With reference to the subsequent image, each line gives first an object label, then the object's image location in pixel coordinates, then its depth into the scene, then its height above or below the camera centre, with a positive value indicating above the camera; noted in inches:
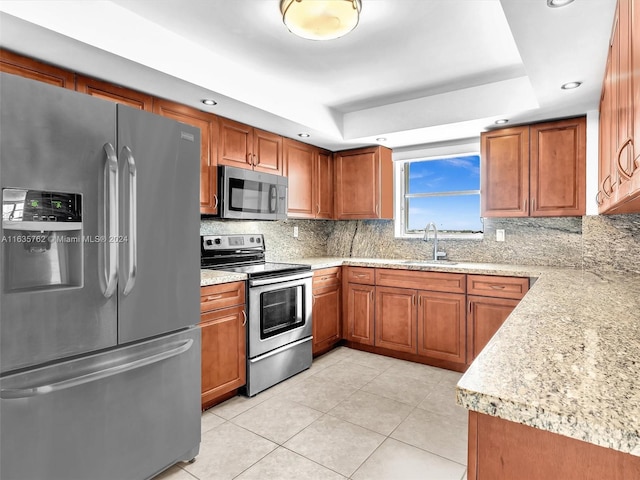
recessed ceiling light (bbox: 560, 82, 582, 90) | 89.7 +36.8
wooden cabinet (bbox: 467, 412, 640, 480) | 25.6 -16.6
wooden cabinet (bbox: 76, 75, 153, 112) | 83.6 +34.2
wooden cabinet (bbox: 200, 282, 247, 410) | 94.4 -28.7
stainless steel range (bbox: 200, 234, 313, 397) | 106.7 -23.2
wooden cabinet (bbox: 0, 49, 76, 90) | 71.8 +33.9
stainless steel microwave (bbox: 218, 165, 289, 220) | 113.1 +13.3
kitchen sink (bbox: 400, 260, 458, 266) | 141.5 -11.2
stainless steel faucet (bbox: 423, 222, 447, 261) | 149.1 -2.1
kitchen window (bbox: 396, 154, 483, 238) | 149.8 +16.3
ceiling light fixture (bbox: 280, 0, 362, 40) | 70.4 +42.8
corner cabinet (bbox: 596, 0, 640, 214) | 42.4 +18.9
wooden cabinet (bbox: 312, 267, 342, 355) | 136.3 -28.6
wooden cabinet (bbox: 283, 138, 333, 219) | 144.0 +22.9
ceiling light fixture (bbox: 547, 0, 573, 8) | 57.7 +36.5
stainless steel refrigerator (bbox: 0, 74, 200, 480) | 52.3 -8.8
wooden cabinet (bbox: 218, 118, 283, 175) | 116.1 +29.4
